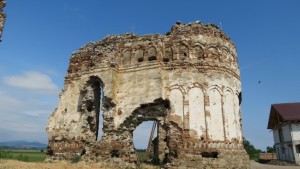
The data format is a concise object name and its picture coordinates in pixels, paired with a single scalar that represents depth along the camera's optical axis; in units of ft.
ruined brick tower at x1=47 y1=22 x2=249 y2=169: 40.57
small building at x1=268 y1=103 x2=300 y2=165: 76.76
